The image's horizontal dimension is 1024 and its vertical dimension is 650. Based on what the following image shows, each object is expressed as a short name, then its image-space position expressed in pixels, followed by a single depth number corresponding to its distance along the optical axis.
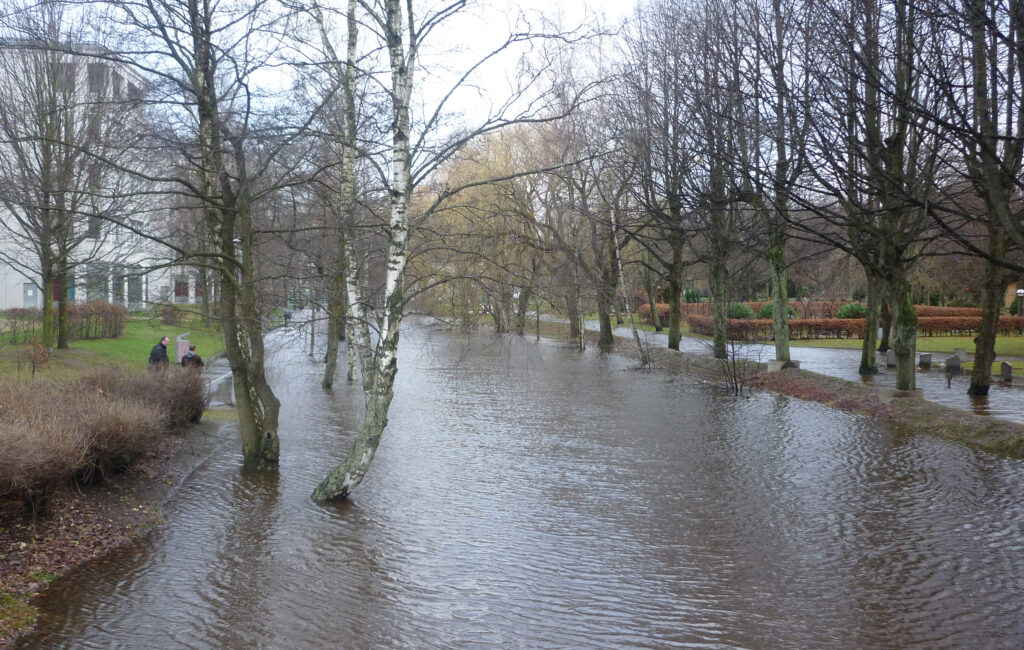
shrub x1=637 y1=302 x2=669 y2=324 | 57.16
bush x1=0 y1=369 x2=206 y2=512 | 8.23
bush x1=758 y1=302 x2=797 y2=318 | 45.69
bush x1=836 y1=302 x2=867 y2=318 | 43.25
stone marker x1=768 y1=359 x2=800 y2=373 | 24.31
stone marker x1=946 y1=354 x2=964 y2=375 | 22.48
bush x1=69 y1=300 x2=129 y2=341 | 28.44
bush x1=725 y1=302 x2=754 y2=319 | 46.88
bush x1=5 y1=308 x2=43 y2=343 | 24.98
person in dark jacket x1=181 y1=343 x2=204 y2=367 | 19.70
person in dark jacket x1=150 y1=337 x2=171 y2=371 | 18.38
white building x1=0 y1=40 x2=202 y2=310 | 19.52
